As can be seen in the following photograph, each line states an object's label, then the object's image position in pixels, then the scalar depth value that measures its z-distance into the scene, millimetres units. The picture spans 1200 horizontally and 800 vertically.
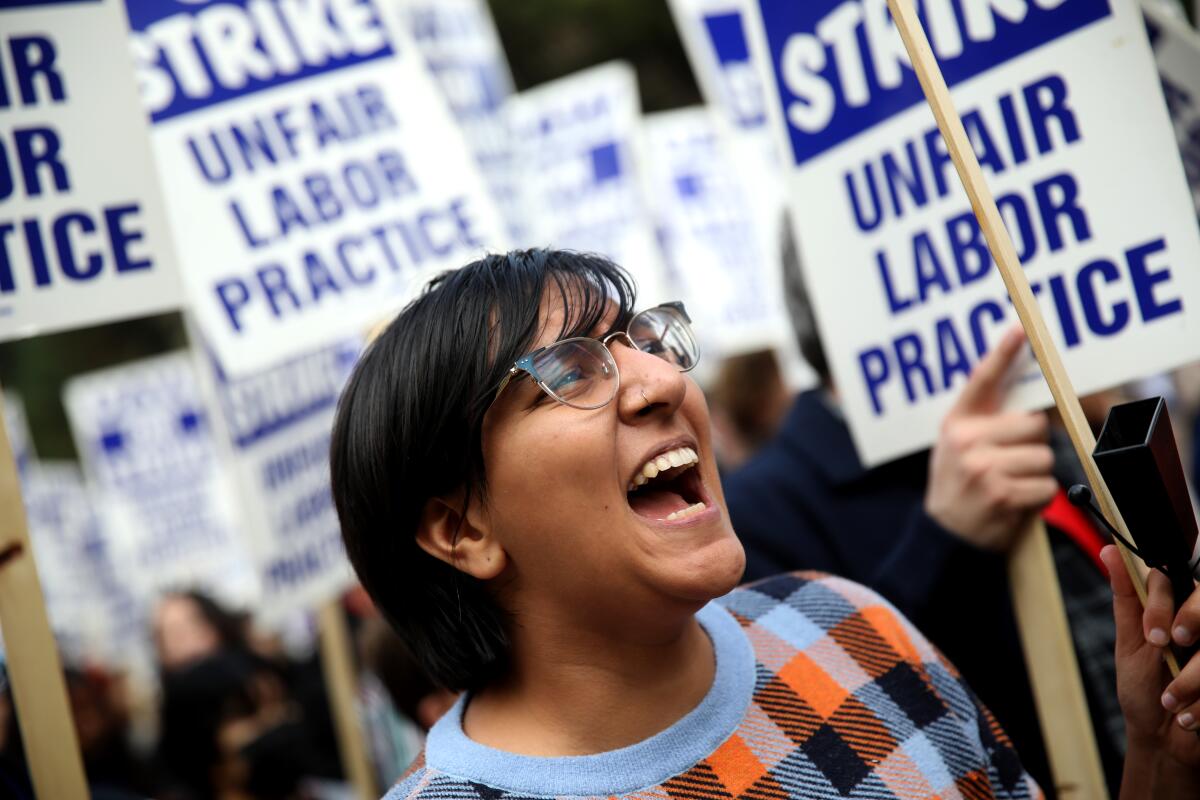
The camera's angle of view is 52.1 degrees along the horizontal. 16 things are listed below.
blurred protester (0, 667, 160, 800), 2287
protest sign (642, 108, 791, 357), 6000
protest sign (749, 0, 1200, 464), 2098
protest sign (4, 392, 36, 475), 7963
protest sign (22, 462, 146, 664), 9422
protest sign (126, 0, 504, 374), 3666
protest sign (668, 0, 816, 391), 5566
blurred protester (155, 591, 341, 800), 4375
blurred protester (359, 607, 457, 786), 3109
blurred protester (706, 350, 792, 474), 5504
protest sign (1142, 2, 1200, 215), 2201
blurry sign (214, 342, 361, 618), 4281
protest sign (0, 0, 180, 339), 2576
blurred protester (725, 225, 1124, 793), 2266
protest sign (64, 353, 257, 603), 8555
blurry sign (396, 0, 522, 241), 4918
